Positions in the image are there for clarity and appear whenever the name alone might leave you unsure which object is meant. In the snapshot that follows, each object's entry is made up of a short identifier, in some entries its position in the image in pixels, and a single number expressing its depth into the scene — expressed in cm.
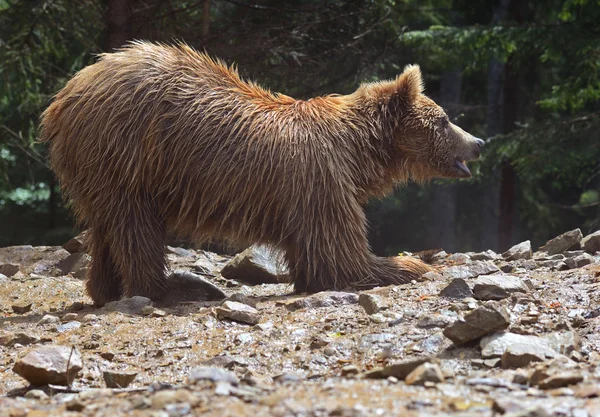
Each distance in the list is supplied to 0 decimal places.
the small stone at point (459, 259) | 1609
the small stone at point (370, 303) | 1139
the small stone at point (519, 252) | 1554
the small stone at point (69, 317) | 1261
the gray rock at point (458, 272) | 1402
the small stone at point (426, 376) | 755
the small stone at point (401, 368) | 787
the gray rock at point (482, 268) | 1396
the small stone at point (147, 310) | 1250
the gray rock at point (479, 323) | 922
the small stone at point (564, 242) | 1602
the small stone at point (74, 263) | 1842
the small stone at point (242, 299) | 1268
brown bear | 1369
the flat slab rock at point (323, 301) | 1239
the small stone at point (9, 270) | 1809
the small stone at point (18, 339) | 1120
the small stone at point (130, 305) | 1276
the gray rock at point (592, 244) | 1552
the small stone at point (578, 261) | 1389
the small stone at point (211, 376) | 766
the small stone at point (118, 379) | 932
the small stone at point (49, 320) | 1259
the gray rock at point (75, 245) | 1934
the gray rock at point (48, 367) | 903
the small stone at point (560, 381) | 745
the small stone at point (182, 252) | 1942
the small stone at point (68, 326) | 1184
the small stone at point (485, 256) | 1618
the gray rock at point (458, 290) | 1171
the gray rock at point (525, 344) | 879
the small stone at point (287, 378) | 820
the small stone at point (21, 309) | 1462
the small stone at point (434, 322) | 1037
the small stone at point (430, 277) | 1411
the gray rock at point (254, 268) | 1666
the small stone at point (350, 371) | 847
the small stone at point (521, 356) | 862
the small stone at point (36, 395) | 834
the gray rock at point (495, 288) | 1149
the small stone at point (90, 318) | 1199
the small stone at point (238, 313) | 1151
